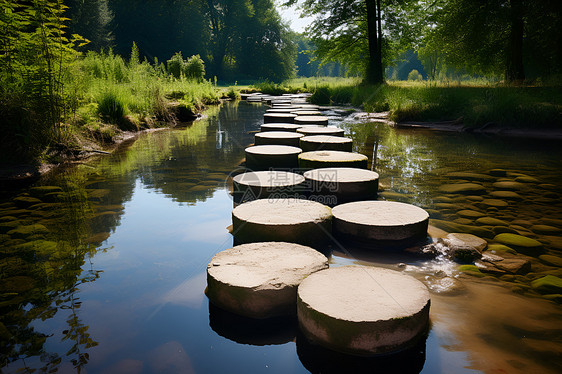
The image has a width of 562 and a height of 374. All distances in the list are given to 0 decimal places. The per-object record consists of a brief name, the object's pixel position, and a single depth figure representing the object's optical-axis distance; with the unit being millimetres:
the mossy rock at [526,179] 5270
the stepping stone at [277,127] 7025
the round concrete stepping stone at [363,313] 1826
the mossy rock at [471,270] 2750
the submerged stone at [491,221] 3737
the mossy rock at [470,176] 5426
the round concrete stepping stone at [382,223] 3039
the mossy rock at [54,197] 4199
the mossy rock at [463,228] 3502
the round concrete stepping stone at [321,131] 6405
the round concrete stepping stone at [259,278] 2172
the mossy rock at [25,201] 3988
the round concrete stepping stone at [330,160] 4695
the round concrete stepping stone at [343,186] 4035
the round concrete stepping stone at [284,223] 2943
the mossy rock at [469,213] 3949
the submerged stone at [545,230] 3564
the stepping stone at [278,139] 6004
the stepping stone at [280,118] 8344
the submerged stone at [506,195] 4559
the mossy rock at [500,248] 3133
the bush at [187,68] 18000
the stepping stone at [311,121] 7941
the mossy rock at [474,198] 4500
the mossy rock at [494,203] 4277
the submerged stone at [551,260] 2957
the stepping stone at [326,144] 5621
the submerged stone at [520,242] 3179
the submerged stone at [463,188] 4785
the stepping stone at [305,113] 9438
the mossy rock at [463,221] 3766
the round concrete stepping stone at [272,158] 5098
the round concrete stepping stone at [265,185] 3879
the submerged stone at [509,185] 4902
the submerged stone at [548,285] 2523
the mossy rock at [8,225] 3354
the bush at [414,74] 61869
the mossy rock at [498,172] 5648
